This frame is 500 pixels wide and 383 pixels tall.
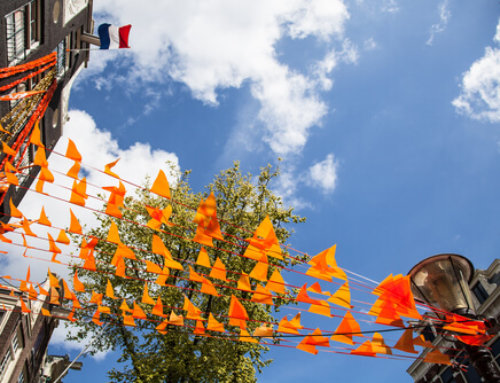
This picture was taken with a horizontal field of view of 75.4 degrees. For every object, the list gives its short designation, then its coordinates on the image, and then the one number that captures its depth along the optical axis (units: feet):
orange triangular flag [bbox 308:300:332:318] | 16.28
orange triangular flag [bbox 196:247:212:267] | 16.81
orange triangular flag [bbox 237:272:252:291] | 17.22
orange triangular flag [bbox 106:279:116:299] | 22.81
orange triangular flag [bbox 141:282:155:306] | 20.62
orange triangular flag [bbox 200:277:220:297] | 18.04
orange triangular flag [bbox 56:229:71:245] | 20.00
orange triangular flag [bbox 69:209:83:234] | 17.99
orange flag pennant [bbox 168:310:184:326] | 20.27
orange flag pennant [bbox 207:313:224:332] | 18.68
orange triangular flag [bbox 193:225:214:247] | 15.81
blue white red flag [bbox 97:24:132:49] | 42.01
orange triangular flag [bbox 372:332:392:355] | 16.03
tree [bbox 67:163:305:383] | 32.81
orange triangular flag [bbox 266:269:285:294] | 15.62
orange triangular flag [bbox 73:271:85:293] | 22.55
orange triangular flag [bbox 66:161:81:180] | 17.82
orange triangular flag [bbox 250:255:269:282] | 16.44
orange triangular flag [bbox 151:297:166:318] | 20.71
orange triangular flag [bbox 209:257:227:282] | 16.71
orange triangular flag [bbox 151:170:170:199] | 15.21
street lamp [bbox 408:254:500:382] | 13.78
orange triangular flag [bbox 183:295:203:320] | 20.21
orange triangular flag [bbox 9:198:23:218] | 19.71
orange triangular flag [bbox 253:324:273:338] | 17.59
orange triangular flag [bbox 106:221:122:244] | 17.91
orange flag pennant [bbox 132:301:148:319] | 21.11
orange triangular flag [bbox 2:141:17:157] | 19.97
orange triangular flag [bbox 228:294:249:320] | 17.69
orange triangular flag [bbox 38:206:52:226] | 19.80
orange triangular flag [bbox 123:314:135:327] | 21.57
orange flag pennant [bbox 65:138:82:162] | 17.29
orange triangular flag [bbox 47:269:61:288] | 21.79
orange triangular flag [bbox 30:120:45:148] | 18.33
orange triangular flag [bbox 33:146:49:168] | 17.29
